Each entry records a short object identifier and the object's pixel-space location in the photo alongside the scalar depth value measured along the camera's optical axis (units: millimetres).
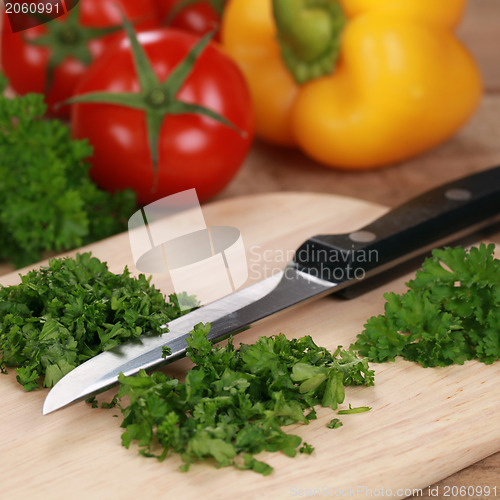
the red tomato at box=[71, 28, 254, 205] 647
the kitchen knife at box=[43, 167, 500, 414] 548
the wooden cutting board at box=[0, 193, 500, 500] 527
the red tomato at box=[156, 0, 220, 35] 736
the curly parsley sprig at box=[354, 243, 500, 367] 558
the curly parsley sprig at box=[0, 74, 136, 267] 618
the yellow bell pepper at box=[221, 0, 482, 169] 683
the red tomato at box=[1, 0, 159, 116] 709
